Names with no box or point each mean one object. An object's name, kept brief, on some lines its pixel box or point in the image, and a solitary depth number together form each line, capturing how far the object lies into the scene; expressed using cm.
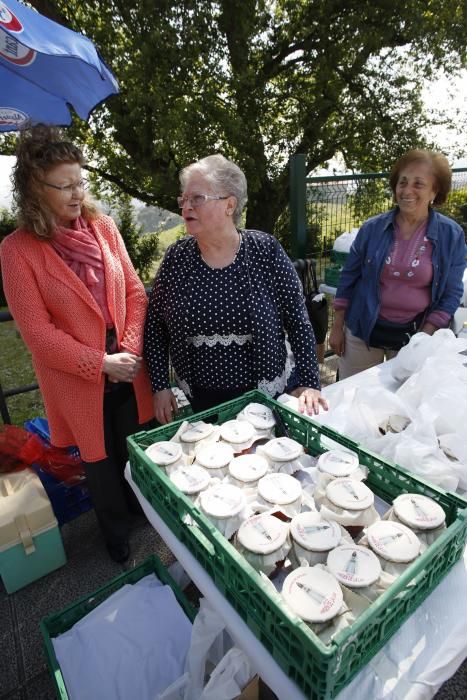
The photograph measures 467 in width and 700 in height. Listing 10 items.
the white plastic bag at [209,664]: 107
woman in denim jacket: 212
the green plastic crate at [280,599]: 65
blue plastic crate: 223
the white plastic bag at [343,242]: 324
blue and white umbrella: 184
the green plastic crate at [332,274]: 346
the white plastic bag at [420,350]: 161
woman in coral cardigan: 155
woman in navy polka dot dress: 155
